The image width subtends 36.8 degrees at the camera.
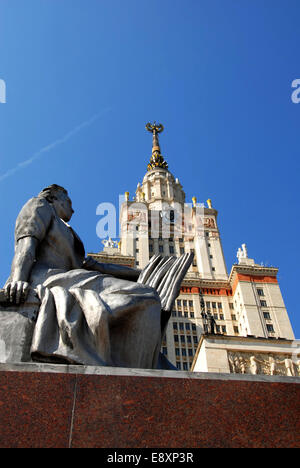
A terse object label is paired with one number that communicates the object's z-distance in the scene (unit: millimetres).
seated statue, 4285
